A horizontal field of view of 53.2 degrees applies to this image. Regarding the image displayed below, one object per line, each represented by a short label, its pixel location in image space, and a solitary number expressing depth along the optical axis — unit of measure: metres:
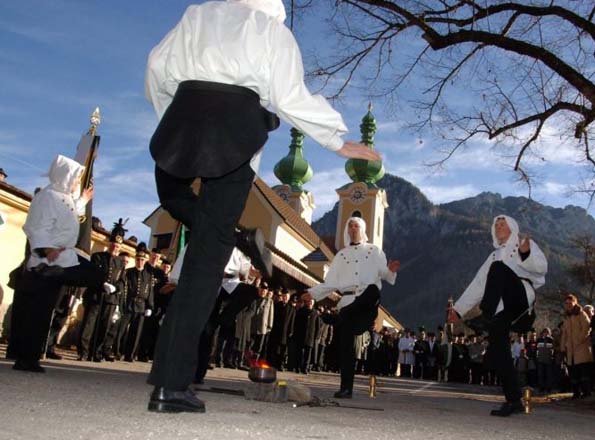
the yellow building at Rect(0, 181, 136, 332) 13.02
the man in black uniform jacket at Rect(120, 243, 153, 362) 11.40
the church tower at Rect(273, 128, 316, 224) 66.19
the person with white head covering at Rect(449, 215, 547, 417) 5.39
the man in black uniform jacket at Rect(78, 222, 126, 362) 10.09
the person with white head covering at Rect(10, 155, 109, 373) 5.15
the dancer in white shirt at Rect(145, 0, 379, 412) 2.65
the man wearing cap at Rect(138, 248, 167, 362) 12.16
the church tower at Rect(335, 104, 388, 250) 63.56
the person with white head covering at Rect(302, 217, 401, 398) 6.29
